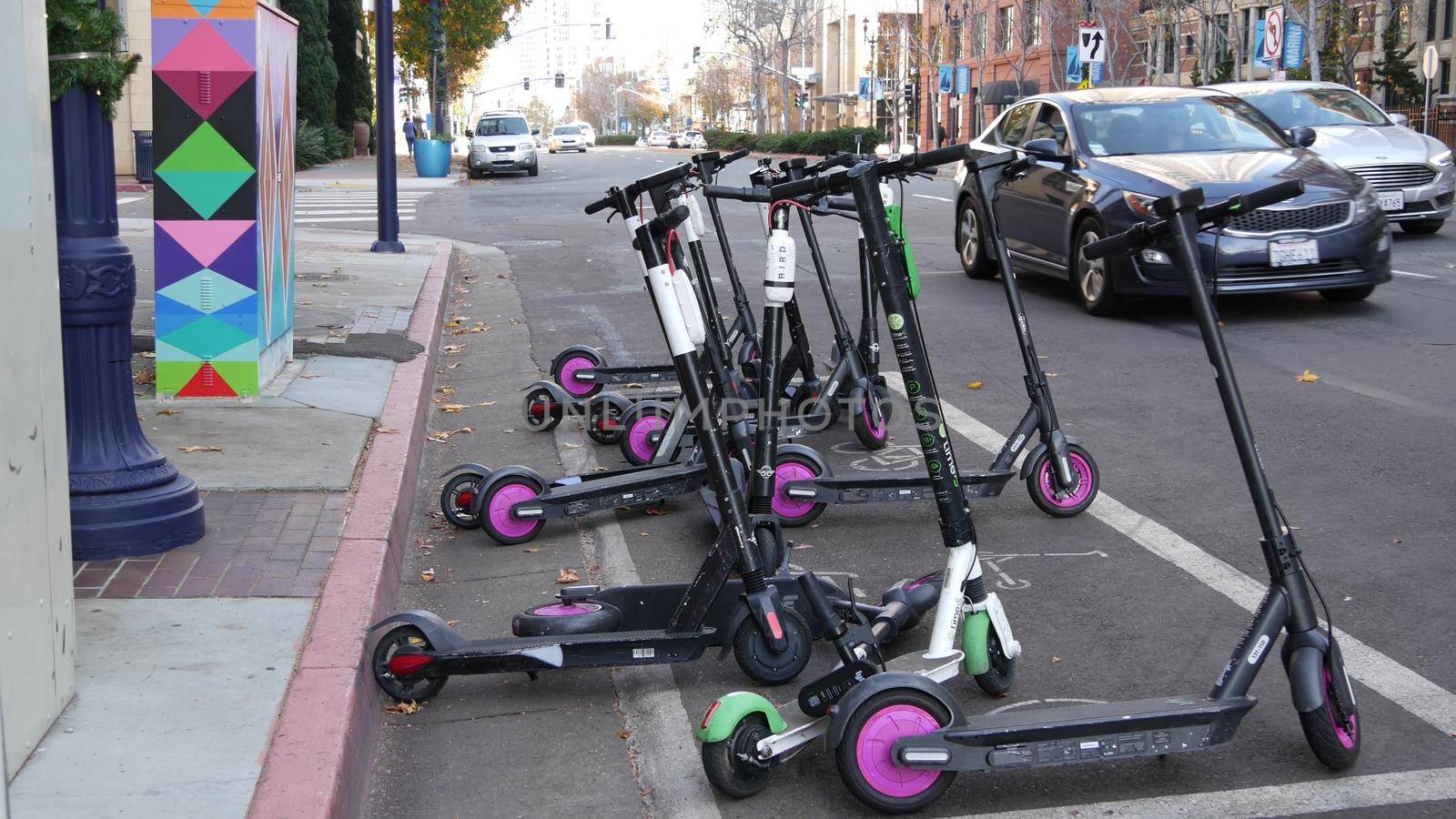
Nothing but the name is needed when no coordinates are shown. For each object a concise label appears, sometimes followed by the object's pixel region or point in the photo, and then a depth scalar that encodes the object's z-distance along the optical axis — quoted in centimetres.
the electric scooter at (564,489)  567
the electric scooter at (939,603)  359
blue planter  3741
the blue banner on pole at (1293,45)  3944
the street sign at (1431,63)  3347
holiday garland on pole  461
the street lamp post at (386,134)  1579
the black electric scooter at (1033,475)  577
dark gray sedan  1048
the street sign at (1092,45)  3209
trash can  2806
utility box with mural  722
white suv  3772
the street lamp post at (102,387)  482
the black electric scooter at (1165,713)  338
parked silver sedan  1611
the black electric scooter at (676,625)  400
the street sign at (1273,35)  3152
